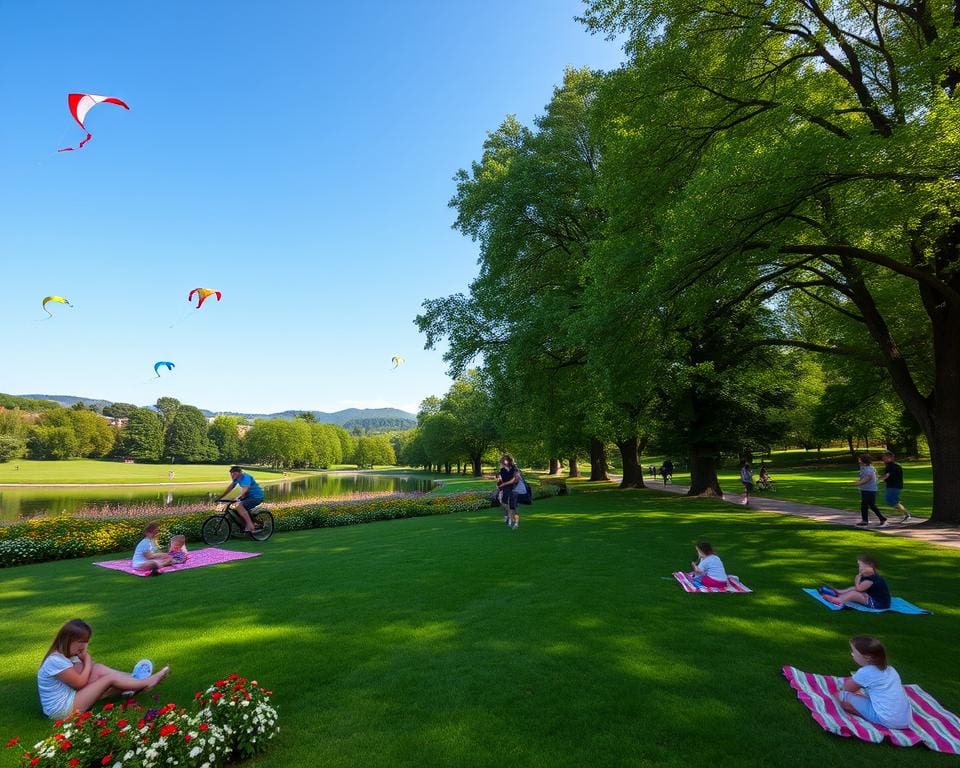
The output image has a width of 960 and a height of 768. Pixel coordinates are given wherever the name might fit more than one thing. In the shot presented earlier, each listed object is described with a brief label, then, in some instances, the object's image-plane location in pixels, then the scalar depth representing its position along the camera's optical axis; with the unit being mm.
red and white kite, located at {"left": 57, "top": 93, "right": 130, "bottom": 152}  11445
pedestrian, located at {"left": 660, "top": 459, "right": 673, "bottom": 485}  31166
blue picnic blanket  6855
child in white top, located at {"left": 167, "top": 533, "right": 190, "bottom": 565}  10188
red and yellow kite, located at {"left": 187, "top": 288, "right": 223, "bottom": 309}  28264
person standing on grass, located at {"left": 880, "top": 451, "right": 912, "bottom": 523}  14961
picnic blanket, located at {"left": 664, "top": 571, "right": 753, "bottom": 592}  7697
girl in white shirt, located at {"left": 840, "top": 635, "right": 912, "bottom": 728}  4031
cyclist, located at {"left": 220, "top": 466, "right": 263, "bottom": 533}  13109
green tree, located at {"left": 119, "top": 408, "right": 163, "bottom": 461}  107625
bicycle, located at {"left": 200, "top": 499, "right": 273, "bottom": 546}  13383
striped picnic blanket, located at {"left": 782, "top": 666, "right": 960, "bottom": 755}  3878
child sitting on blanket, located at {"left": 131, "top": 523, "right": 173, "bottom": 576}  9711
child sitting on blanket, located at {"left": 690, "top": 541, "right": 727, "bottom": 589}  7816
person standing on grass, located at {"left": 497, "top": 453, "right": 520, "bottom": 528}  14735
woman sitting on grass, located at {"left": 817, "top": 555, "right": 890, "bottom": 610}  6859
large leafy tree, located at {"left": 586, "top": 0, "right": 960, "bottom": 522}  8984
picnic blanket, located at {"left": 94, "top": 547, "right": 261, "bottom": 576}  10156
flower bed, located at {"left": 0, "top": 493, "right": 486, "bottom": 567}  11578
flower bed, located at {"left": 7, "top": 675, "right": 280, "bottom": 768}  3242
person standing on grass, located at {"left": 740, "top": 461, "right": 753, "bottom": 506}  19672
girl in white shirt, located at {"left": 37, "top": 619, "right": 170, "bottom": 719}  4395
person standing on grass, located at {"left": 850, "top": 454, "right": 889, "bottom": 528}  13969
